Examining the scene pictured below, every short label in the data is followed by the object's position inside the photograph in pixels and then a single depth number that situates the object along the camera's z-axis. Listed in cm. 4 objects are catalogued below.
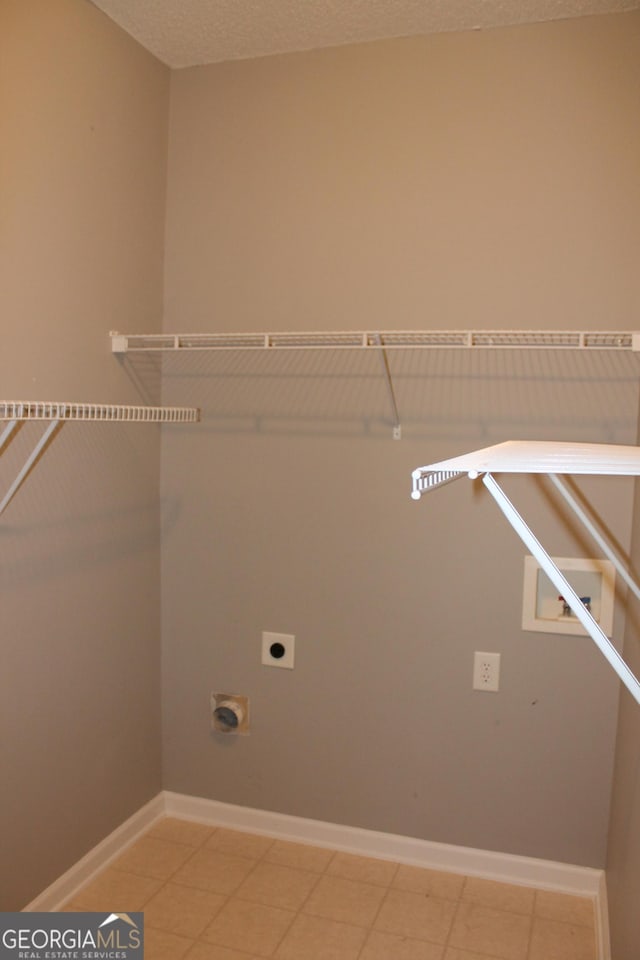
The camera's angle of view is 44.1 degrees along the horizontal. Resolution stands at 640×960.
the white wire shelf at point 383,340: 193
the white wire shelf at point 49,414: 150
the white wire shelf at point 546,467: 94
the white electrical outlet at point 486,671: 225
